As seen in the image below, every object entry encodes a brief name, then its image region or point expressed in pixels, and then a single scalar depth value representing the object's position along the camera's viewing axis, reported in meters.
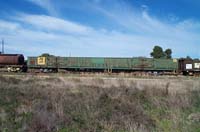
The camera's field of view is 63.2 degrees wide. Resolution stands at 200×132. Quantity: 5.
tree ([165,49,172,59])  68.31
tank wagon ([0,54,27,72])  29.19
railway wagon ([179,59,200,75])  29.99
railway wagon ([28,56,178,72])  30.73
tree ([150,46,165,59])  66.06
